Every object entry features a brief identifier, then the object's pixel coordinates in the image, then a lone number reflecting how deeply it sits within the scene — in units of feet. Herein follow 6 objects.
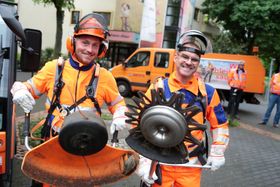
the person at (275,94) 36.86
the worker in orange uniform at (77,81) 9.00
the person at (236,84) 38.24
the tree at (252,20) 61.82
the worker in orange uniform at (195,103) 9.24
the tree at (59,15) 52.40
